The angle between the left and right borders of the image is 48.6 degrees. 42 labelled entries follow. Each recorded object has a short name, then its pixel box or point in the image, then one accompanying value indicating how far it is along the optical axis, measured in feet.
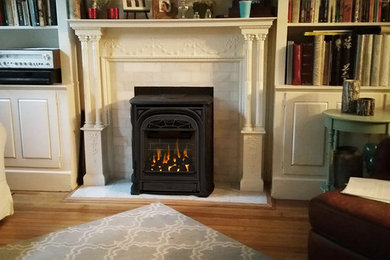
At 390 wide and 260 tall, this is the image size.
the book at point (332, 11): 10.26
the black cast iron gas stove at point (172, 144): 10.64
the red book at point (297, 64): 10.43
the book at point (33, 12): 11.08
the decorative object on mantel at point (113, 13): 11.01
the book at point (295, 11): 10.39
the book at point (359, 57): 10.00
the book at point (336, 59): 10.22
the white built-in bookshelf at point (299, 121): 10.43
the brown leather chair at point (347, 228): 6.06
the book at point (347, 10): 10.15
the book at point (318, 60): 10.24
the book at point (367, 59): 9.96
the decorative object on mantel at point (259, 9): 10.62
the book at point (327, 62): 10.28
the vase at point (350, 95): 9.52
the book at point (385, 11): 10.10
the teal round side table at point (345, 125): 9.00
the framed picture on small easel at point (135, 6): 11.04
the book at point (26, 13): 11.13
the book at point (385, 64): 9.93
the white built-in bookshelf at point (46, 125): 11.25
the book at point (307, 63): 10.41
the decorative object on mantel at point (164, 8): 10.83
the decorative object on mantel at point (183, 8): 10.94
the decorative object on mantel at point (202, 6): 10.83
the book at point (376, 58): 9.95
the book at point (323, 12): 10.30
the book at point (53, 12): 11.15
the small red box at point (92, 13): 11.03
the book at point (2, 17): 11.34
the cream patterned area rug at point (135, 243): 8.17
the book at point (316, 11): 10.30
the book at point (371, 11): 10.11
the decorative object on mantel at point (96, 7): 11.05
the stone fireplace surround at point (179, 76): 11.05
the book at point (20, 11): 11.13
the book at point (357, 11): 10.16
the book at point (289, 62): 10.53
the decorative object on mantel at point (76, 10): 10.99
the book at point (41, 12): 11.09
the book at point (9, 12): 11.27
